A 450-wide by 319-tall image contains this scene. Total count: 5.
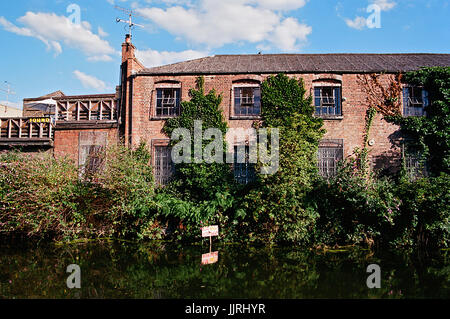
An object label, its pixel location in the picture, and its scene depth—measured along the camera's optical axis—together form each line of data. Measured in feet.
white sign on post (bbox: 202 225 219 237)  26.37
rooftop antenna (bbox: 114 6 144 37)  47.06
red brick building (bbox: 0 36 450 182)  41.47
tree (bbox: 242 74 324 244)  29.96
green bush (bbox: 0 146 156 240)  29.86
